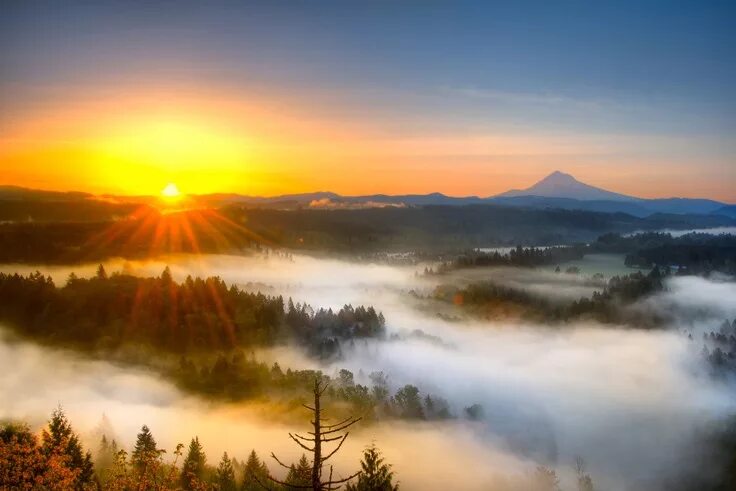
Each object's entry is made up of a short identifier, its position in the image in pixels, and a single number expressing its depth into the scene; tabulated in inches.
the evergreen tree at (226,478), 4029.8
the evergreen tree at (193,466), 4223.4
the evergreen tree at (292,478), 3327.3
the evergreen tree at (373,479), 3029.0
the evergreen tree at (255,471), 3868.1
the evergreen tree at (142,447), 3961.6
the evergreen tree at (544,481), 6712.6
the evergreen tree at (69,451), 3430.1
